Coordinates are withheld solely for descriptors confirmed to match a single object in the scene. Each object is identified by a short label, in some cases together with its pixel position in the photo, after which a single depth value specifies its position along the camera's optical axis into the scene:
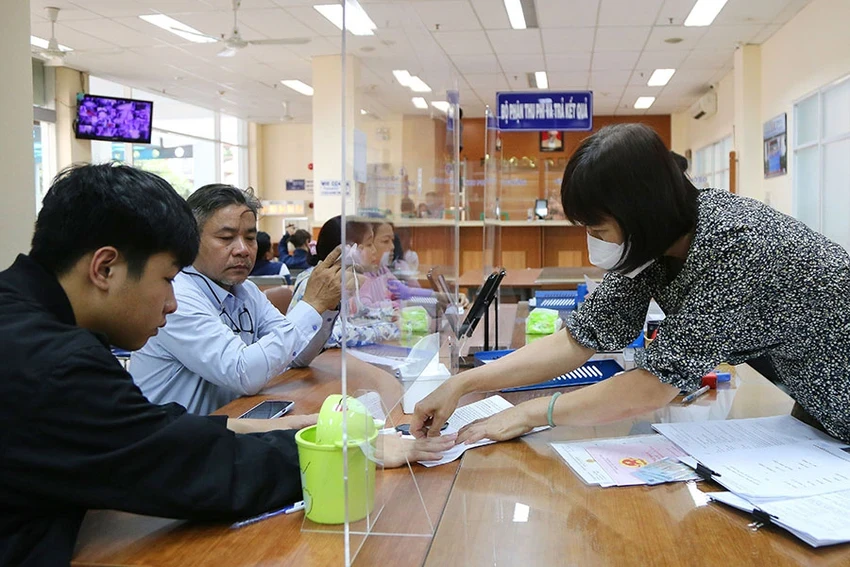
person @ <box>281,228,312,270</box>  7.79
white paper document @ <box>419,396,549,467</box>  1.38
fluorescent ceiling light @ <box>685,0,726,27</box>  6.56
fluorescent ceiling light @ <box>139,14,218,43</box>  6.94
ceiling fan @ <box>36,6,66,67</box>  6.63
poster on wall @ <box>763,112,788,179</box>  7.50
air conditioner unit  10.39
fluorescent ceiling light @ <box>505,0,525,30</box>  6.55
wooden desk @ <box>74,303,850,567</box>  0.91
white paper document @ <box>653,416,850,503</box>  1.06
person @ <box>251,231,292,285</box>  4.70
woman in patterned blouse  1.15
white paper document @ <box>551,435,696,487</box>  1.17
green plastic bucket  0.99
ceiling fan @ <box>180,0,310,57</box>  6.49
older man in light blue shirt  1.78
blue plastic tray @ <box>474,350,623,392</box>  1.87
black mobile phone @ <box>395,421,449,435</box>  1.37
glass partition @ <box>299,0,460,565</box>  0.99
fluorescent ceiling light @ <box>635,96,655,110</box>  11.44
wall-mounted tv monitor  9.06
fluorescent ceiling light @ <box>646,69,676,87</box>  9.45
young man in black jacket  0.86
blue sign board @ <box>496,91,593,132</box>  6.47
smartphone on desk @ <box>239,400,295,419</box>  1.61
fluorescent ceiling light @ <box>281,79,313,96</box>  10.02
